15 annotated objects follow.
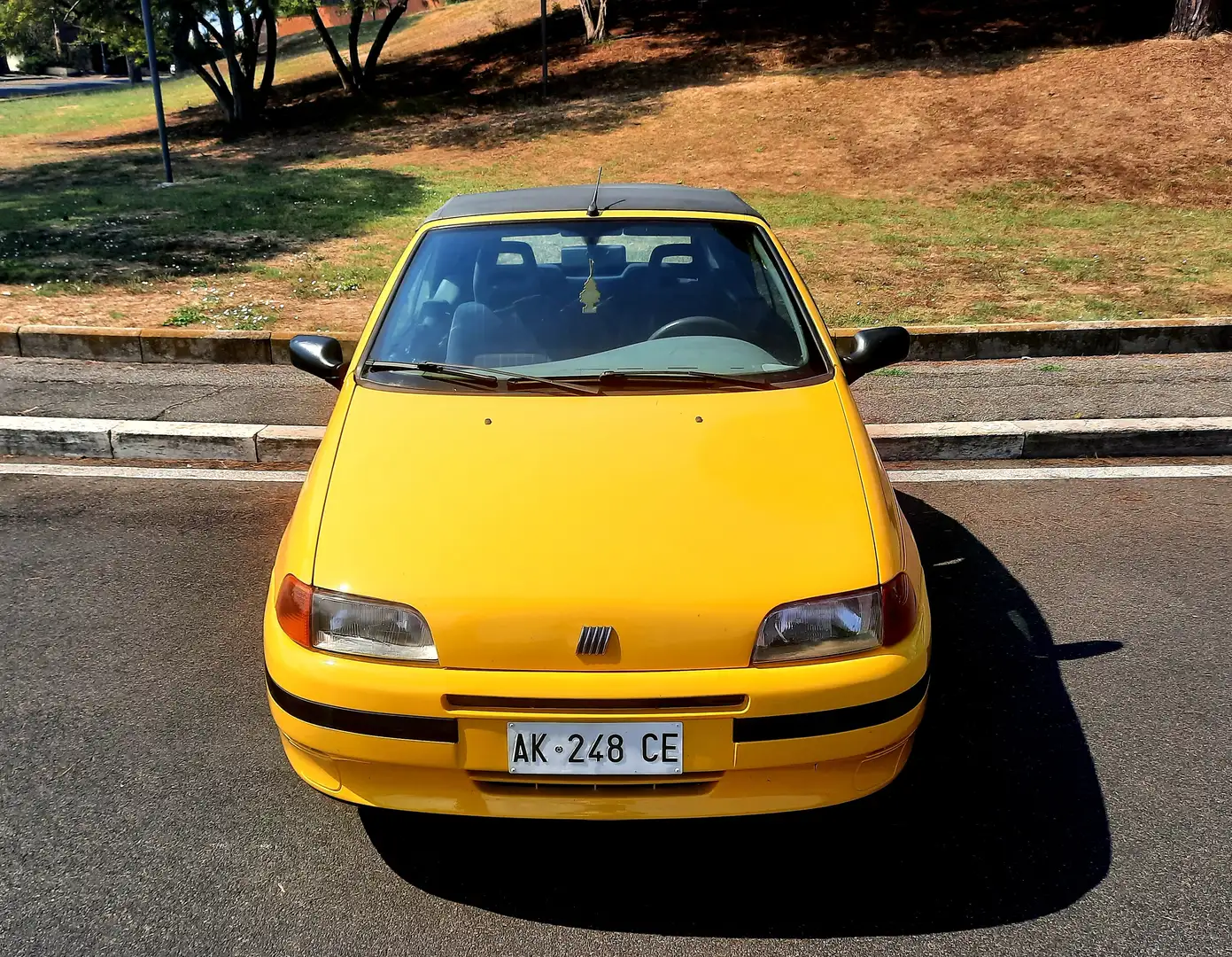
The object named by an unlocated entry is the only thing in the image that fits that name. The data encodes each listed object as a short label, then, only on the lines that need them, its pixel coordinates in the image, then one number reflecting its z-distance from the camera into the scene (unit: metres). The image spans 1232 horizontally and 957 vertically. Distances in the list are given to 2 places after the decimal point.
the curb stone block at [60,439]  5.77
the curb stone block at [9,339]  7.38
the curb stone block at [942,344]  7.23
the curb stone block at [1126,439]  5.65
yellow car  2.29
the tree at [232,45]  23.28
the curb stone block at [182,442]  5.72
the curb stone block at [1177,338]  7.23
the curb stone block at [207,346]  7.29
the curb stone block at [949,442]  5.64
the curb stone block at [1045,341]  7.21
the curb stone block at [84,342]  7.31
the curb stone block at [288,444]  5.68
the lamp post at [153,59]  13.83
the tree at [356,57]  27.69
